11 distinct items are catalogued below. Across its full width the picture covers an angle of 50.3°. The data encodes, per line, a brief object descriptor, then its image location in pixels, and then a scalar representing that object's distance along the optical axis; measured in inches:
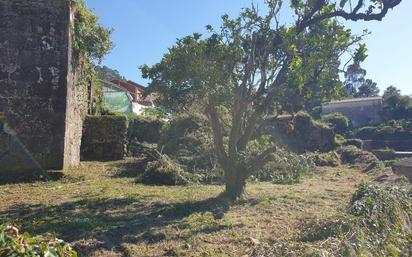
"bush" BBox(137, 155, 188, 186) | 395.5
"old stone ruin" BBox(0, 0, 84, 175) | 343.0
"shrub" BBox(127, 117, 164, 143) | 684.7
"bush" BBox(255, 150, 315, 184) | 326.6
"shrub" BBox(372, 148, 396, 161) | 1035.3
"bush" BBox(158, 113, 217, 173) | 481.7
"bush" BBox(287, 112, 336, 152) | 863.1
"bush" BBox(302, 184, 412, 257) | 193.2
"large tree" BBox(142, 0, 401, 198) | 309.3
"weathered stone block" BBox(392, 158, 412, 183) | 553.8
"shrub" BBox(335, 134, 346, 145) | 932.6
